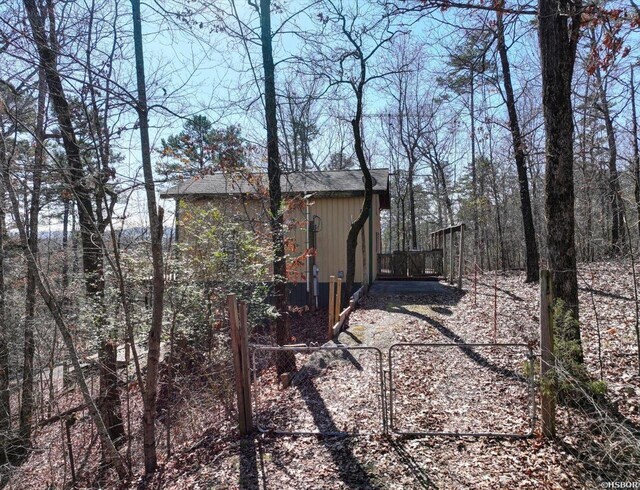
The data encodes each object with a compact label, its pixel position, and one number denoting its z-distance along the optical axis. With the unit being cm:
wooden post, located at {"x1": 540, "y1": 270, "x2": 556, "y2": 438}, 385
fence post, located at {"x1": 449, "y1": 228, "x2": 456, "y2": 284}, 1407
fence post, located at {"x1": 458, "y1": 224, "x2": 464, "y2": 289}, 1143
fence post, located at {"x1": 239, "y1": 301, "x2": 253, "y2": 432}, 447
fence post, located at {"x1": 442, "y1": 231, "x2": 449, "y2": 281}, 1640
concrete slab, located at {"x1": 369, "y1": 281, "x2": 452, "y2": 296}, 1299
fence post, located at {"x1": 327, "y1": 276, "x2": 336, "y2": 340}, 862
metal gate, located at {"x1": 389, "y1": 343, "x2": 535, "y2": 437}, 427
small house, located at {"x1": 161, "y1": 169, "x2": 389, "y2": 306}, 1349
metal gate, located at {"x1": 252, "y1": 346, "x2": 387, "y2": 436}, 455
